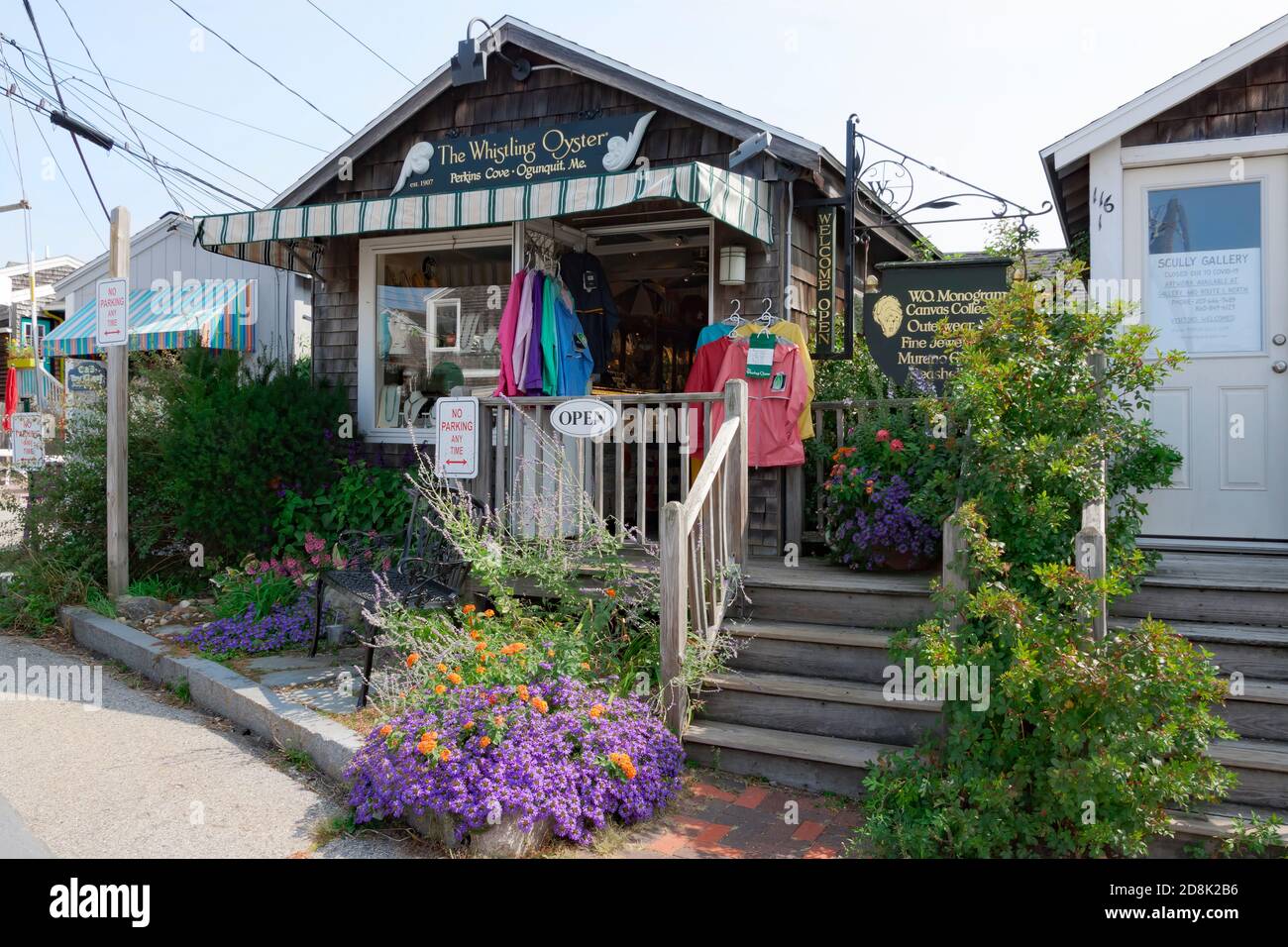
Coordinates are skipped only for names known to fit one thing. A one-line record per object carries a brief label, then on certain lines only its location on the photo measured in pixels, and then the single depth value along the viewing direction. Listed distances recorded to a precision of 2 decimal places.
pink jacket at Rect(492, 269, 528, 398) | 7.18
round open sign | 5.56
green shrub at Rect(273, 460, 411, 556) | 7.66
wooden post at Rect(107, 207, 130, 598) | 7.20
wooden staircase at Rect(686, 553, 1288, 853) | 3.98
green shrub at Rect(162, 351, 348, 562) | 7.36
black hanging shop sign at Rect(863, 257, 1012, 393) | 6.60
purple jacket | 7.15
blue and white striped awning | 10.63
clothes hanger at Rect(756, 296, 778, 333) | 6.56
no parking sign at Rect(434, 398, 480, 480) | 5.86
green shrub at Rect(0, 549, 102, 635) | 7.38
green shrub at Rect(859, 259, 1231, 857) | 3.28
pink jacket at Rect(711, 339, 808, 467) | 6.15
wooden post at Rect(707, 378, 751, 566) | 5.18
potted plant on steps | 5.21
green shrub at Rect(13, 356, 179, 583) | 7.78
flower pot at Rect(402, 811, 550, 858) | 3.54
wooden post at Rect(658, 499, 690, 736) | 4.36
